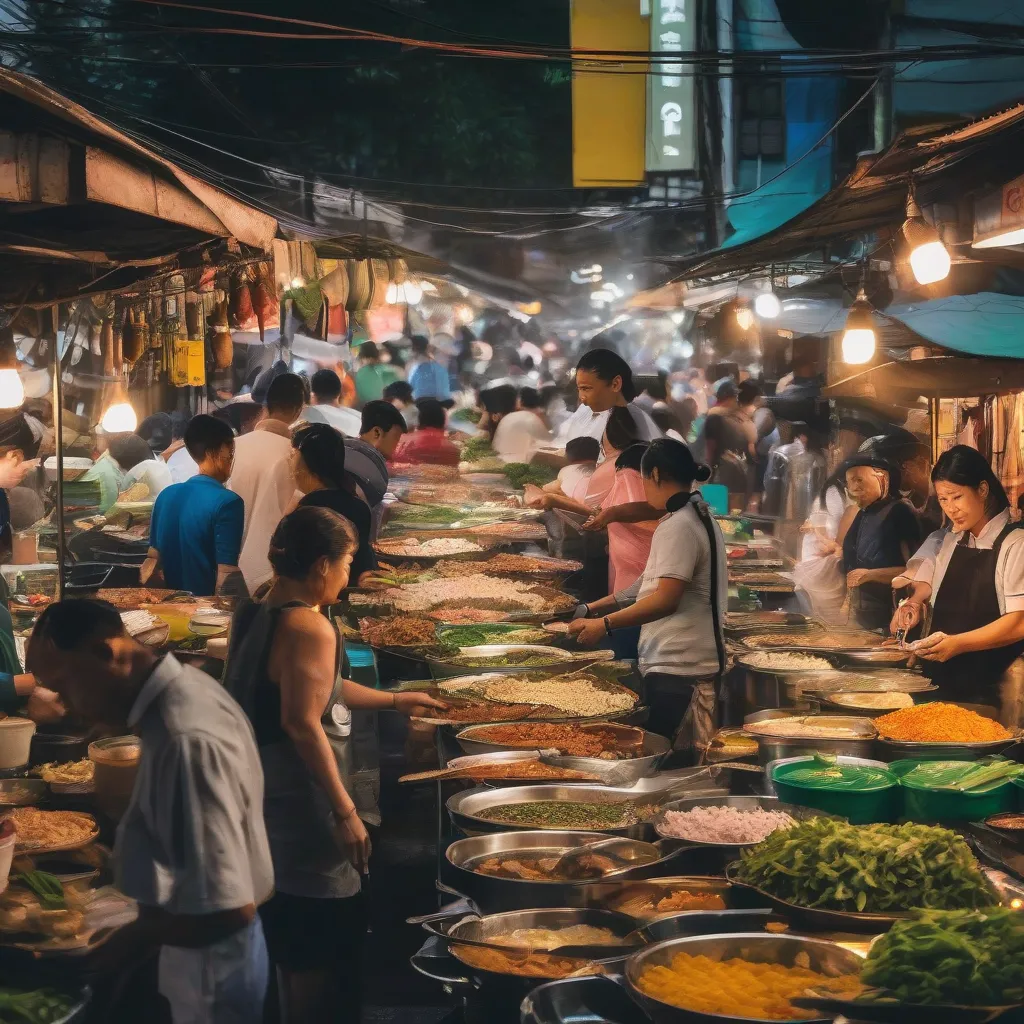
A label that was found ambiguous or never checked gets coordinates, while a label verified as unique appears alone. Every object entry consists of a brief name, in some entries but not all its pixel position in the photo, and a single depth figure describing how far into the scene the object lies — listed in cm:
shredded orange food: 461
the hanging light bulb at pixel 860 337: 989
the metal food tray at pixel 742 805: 397
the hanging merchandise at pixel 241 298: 991
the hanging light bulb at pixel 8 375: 655
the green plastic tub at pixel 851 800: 399
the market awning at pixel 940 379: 891
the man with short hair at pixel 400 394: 1700
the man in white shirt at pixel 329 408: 1311
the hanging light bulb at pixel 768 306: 1631
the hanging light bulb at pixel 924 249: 796
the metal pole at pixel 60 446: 616
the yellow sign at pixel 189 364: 1145
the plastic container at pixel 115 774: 428
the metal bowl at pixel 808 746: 458
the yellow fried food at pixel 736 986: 289
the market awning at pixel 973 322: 784
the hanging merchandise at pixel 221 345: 1127
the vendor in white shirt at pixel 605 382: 791
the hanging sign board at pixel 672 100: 2025
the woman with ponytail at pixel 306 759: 391
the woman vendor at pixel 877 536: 846
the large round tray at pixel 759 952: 307
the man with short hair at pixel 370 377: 1916
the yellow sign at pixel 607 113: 1819
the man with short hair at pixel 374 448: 946
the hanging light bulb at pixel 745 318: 1836
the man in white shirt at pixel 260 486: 846
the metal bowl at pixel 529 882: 355
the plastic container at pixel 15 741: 475
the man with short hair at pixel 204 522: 748
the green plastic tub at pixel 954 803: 398
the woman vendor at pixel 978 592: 586
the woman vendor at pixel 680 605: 594
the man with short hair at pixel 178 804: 295
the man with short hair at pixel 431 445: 1508
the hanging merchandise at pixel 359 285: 1202
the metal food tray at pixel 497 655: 625
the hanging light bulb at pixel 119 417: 1041
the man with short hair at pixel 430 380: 1975
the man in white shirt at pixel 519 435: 1594
